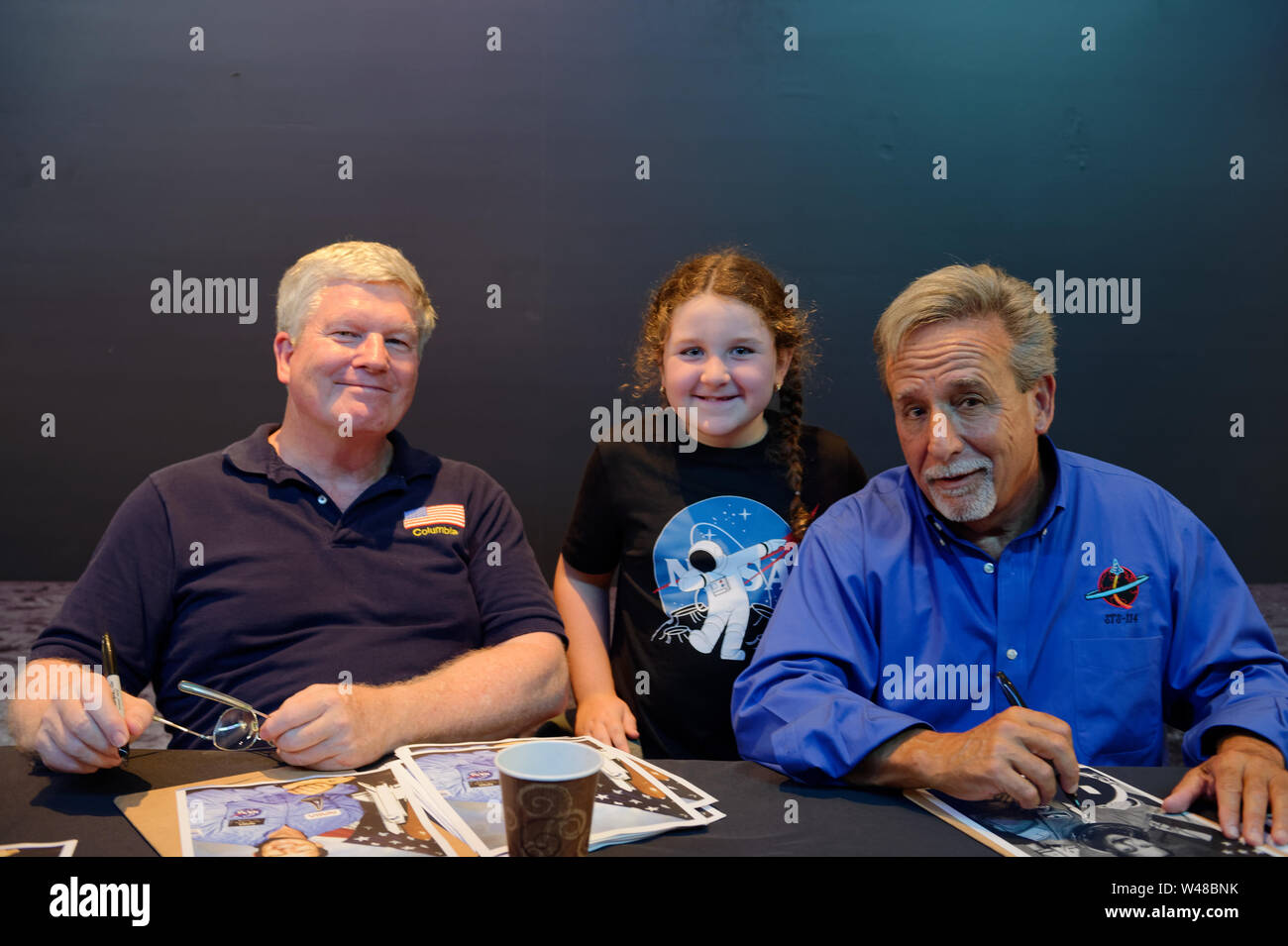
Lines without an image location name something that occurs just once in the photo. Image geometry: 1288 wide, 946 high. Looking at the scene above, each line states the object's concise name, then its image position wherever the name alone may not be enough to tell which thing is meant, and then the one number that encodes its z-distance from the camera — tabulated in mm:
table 1022
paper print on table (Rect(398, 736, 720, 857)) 1030
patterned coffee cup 866
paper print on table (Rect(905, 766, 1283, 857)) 1019
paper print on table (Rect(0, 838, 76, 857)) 970
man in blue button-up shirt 1494
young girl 1959
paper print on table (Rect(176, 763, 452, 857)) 976
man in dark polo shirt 1728
